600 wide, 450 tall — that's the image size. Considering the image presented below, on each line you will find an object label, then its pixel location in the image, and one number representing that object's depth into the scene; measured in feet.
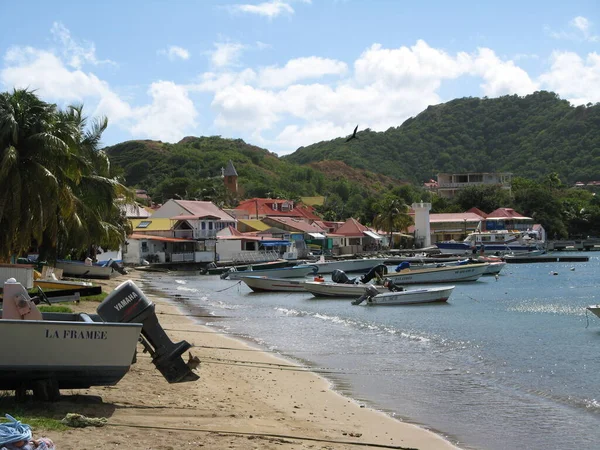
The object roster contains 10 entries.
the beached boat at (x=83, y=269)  140.06
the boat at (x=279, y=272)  168.14
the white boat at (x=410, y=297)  111.04
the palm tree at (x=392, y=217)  333.83
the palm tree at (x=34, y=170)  92.02
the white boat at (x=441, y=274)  148.87
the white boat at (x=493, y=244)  300.40
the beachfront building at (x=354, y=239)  315.99
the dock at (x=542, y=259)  267.39
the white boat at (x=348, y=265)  205.87
